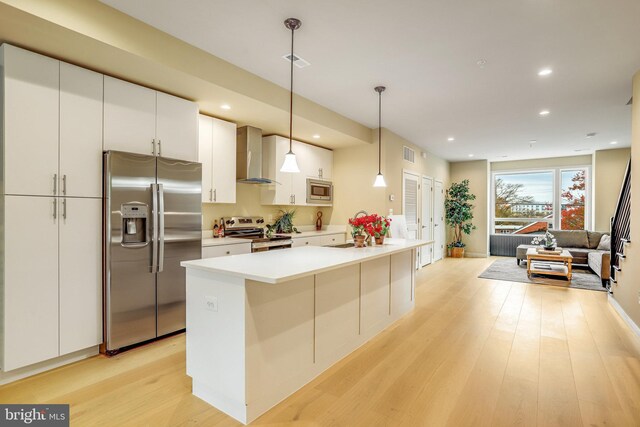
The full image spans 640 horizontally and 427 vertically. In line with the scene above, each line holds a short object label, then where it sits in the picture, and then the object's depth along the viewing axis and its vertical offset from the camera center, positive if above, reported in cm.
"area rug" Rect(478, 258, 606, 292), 550 -121
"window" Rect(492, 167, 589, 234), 821 +35
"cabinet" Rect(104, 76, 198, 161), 283 +86
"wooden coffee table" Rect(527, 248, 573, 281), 567 -99
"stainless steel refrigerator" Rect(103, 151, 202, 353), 276 -28
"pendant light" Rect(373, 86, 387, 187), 383 +132
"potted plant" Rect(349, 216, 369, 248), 325 -18
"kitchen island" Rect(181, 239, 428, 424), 193 -77
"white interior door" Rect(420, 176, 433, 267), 736 -13
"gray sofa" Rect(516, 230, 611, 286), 659 -71
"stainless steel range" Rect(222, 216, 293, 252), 424 -31
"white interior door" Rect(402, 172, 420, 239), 637 +25
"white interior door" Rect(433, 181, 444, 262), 818 -19
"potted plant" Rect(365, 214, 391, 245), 328 -15
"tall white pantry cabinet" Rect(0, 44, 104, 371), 228 +2
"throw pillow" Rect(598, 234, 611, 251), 658 -62
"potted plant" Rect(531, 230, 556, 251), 625 -58
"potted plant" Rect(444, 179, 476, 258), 872 +5
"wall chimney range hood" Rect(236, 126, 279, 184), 446 +79
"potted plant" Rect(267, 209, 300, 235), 518 -21
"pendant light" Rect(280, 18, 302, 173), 286 +43
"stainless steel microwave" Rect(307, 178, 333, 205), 549 +37
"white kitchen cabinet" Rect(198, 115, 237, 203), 392 +67
